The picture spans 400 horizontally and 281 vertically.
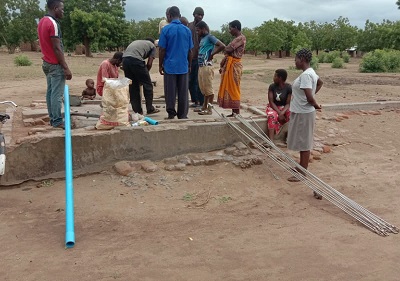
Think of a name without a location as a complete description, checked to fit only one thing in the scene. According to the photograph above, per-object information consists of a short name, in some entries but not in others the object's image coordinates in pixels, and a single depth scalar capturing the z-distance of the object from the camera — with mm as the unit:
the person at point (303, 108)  4305
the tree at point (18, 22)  39156
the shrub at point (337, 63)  26547
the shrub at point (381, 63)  22391
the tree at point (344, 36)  47031
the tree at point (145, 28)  52031
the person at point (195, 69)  6453
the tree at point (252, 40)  48425
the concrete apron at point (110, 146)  4504
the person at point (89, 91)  8039
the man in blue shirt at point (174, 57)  5309
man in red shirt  4715
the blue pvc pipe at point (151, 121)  5228
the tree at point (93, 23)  32938
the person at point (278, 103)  5535
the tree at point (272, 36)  44812
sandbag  4898
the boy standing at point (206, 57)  6195
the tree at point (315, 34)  50438
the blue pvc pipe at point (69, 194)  3131
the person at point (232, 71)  5742
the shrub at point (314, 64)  22747
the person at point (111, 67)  6293
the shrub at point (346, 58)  35156
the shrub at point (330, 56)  32812
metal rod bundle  3605
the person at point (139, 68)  5746
